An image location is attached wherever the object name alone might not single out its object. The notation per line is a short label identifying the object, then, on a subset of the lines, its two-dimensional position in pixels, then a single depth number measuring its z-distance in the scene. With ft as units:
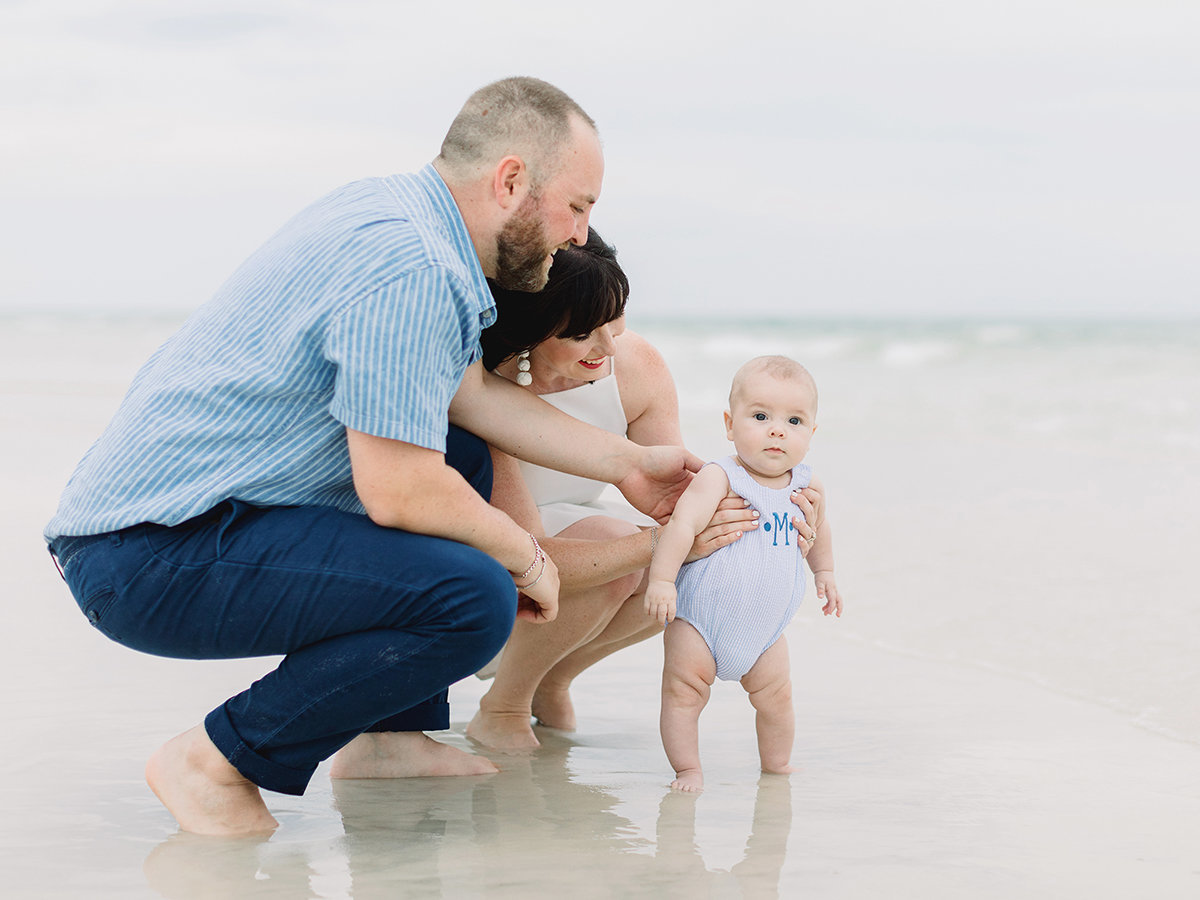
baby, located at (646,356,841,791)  9.35
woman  9.34
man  7.11
